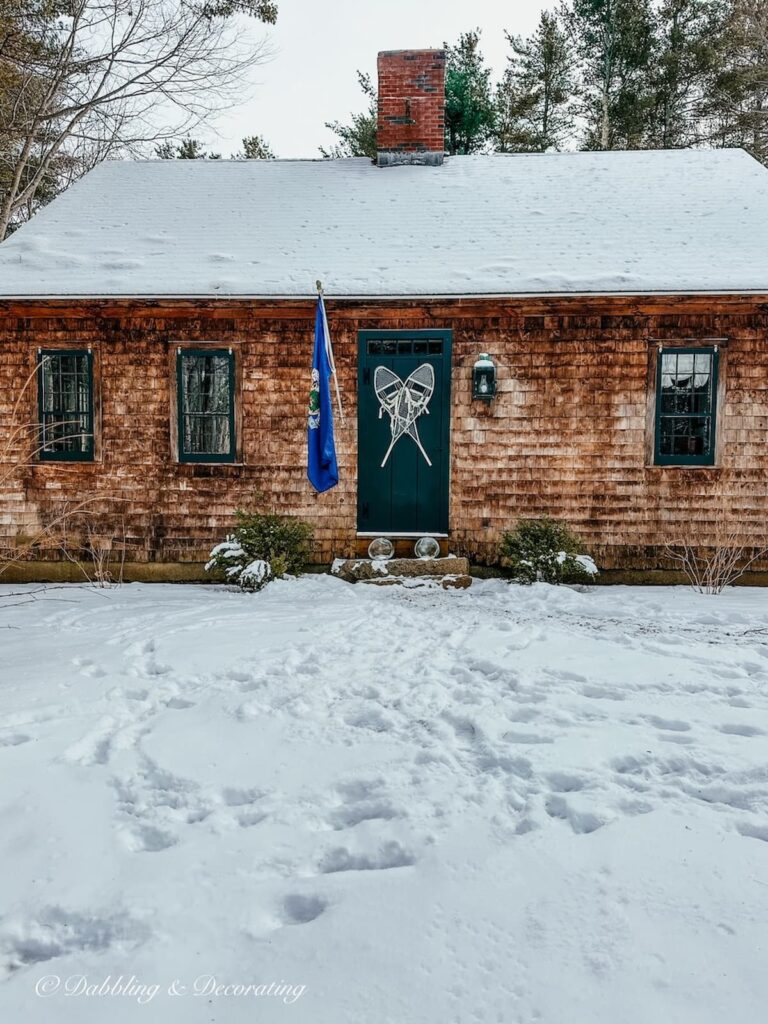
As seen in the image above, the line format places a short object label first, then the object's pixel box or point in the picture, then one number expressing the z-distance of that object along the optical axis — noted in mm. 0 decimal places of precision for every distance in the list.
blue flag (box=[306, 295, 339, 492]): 6832
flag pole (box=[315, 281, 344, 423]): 6795
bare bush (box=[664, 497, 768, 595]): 7320
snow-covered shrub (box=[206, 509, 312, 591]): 7047
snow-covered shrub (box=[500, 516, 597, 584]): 7125
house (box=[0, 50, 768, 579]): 7309
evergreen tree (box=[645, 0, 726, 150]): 17109
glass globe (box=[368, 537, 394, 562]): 7531
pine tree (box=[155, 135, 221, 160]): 18844
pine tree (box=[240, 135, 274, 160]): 19438
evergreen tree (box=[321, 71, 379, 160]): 17500
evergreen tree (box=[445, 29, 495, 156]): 16469
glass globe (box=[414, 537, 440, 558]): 7480
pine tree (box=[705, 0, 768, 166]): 15836
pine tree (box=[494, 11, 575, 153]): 18547
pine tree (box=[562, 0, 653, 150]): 17625
